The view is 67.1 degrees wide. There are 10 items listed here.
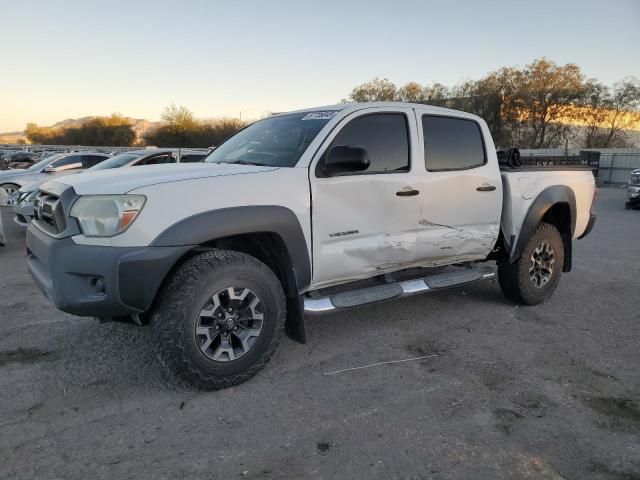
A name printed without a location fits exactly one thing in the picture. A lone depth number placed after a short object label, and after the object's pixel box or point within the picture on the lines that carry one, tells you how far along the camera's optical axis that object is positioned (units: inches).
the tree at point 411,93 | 2126.0
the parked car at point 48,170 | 452.8
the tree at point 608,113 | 1715.1
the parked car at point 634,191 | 593.3
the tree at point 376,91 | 2297.7
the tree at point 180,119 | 2400.3
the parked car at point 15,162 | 995.8
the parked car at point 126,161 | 331.0
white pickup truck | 112.3
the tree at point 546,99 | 1784.0
